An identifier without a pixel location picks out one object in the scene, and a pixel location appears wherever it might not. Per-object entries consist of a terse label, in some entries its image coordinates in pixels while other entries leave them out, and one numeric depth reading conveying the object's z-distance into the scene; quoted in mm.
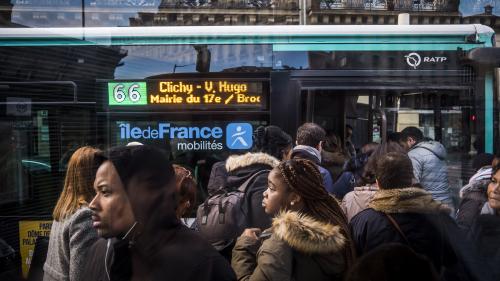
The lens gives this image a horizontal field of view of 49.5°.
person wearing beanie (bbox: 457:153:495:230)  2975
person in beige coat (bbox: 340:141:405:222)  2955
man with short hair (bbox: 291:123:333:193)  3345
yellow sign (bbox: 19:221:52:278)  3096
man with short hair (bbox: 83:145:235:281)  1740
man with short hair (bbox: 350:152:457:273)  2455
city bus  3568
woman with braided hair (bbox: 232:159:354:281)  2066
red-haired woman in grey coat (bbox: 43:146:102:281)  2318
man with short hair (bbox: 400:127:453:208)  3382
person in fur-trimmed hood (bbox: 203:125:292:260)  2771
